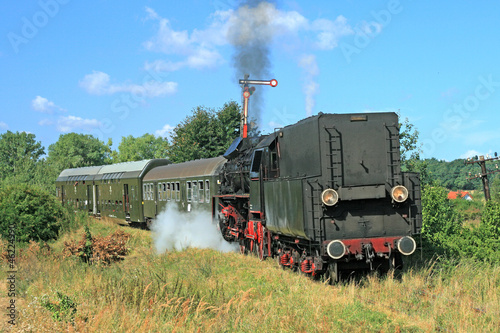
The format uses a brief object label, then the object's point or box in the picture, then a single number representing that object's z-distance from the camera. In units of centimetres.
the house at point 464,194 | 9292
